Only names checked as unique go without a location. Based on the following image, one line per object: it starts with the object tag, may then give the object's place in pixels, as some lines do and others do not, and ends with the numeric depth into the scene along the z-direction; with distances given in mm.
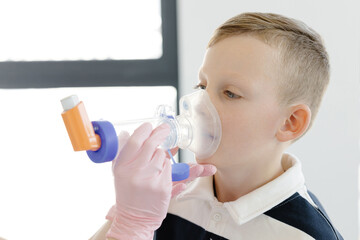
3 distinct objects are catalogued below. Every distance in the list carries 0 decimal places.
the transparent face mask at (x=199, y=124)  1010
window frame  1765
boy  994
